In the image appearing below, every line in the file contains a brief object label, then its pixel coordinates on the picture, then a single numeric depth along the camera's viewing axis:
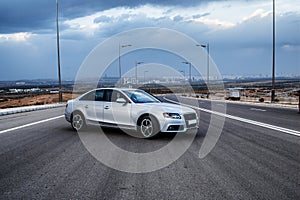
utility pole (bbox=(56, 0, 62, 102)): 26.65
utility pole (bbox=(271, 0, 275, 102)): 26.67
